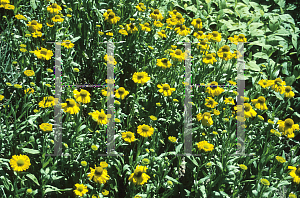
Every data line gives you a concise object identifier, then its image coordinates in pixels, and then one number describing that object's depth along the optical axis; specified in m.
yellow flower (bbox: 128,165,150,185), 1.66
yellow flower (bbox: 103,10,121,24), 2.55
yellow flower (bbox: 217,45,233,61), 2.40
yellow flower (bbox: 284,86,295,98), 2.24
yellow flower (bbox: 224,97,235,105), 2.14
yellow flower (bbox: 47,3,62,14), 2.54
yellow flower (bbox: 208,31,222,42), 2.60
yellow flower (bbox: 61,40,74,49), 2.33
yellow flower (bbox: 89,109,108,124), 1.83
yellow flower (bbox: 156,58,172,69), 2.30
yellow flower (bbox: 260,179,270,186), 1.75
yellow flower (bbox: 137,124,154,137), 1.84
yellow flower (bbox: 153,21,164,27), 2.65
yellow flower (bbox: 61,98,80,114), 1.83
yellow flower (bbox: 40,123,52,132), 1.77
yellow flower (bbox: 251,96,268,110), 2.11
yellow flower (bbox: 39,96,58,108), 1.95
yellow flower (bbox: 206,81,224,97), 2.21
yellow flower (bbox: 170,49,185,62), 2.43
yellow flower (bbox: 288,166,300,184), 1.75
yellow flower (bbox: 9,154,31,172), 1.59
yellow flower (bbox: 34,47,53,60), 2.12
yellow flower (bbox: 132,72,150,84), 2.14
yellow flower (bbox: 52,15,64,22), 2.45
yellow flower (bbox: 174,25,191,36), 2.72
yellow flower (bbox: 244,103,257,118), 2.03
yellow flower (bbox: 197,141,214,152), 1.86
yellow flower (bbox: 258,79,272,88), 2.24
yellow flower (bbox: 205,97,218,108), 2.11
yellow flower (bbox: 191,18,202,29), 2.86
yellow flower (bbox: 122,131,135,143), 1.84
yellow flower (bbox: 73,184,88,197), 1.63
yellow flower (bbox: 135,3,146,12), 2.79
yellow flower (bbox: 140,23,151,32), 2.60
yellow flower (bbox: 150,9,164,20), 2.74
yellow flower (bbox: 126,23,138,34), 2.60
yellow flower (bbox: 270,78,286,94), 2.22
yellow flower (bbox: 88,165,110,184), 1.64
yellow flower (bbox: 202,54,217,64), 2.40
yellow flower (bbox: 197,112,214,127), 1.98
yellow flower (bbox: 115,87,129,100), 2.06
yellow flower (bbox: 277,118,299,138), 1.94
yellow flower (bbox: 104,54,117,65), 2.35
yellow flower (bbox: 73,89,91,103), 1.88
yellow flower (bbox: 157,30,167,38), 2.62
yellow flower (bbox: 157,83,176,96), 2.17
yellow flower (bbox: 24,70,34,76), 2.06
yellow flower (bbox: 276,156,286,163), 1.82
